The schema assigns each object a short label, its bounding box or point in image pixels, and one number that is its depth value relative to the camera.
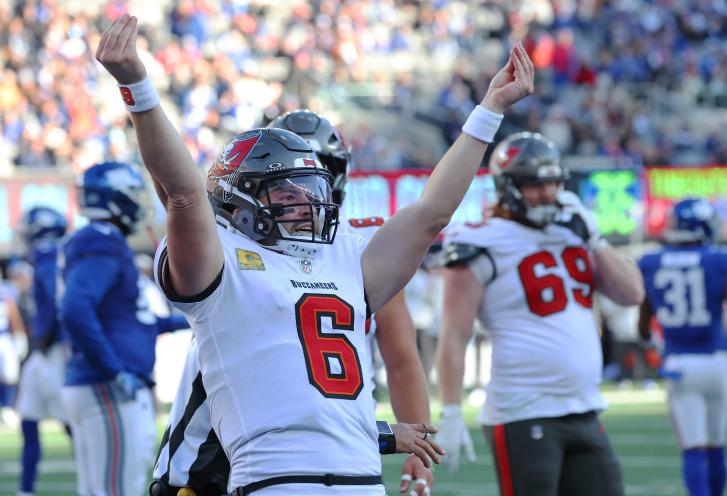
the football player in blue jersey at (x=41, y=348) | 16.25
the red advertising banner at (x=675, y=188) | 34.34
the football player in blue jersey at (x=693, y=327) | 15.05
